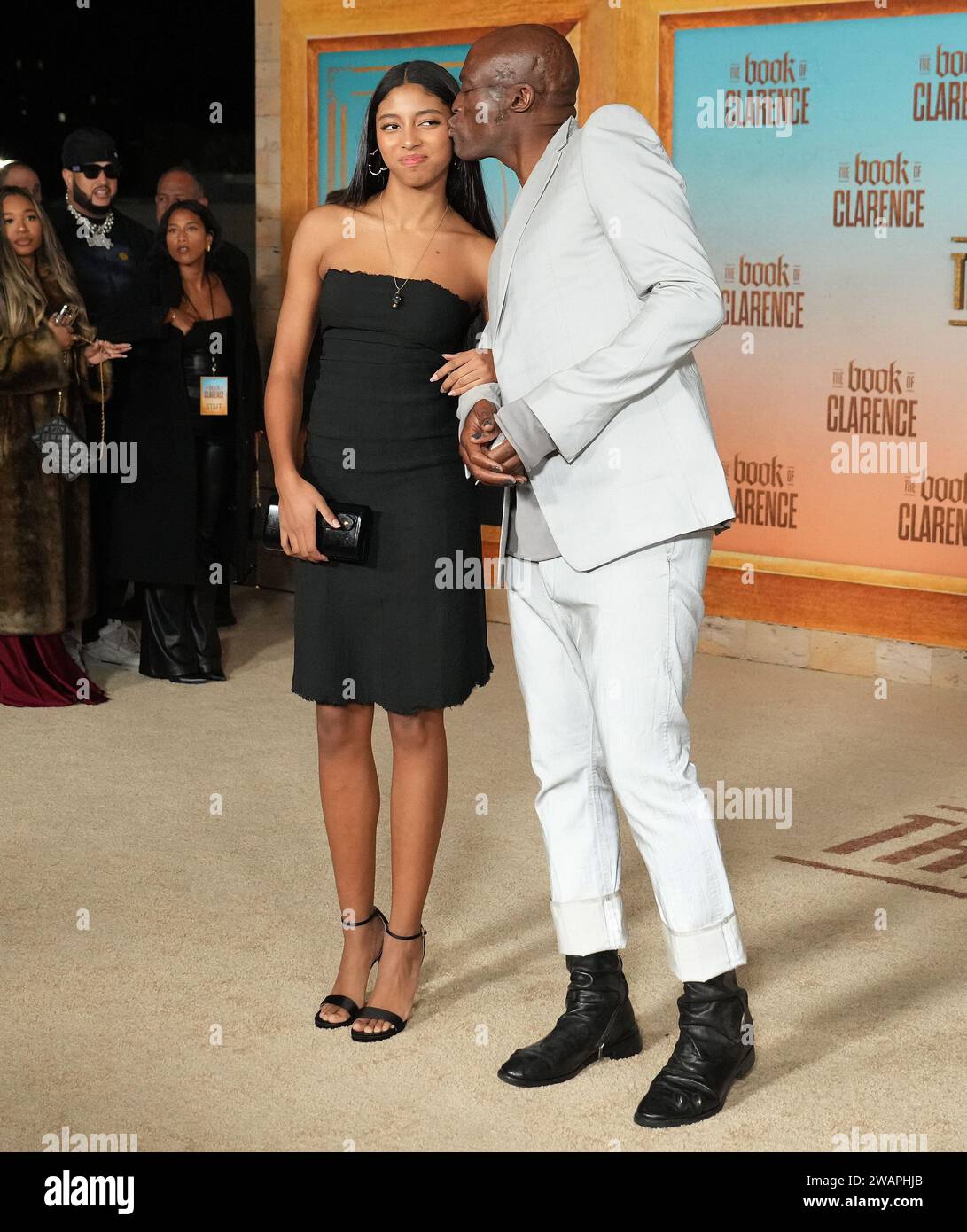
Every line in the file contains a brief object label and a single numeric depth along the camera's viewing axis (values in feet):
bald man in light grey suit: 8.60
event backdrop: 20.72
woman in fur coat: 19.27
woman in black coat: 21.04
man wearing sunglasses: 21.75
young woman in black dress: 10.33
